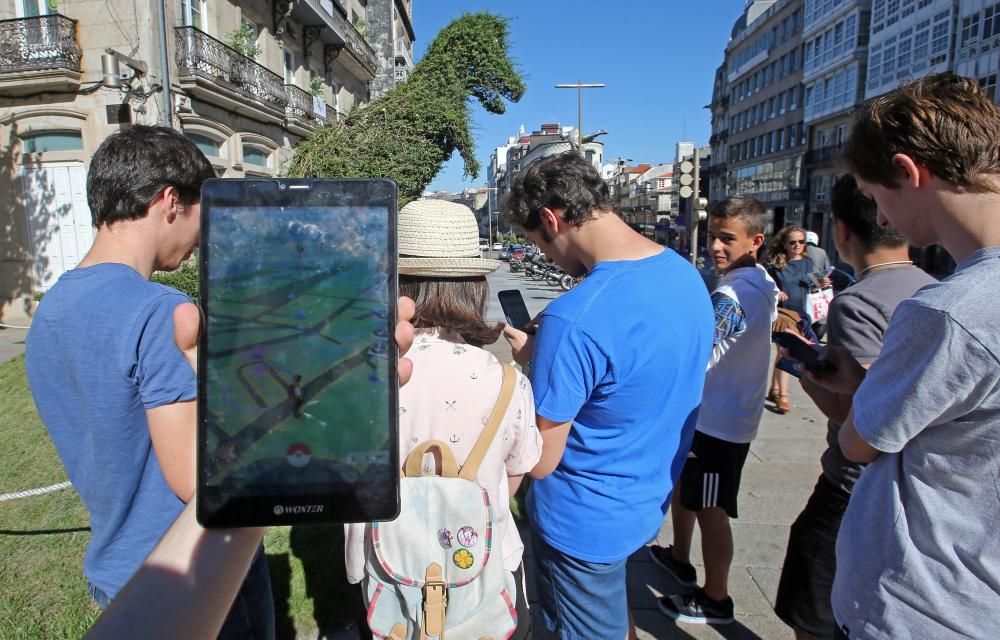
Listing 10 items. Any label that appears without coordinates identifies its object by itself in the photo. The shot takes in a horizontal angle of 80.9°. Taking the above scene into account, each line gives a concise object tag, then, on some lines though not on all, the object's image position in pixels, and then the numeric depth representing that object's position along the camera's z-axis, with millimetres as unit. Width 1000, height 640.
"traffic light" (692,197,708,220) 14352
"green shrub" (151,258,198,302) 8674
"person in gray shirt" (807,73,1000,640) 1155
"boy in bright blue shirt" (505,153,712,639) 1761
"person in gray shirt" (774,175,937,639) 1988
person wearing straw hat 1564
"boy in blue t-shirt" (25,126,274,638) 1438
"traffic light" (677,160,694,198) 13242
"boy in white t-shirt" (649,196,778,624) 2670
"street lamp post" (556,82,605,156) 22319
